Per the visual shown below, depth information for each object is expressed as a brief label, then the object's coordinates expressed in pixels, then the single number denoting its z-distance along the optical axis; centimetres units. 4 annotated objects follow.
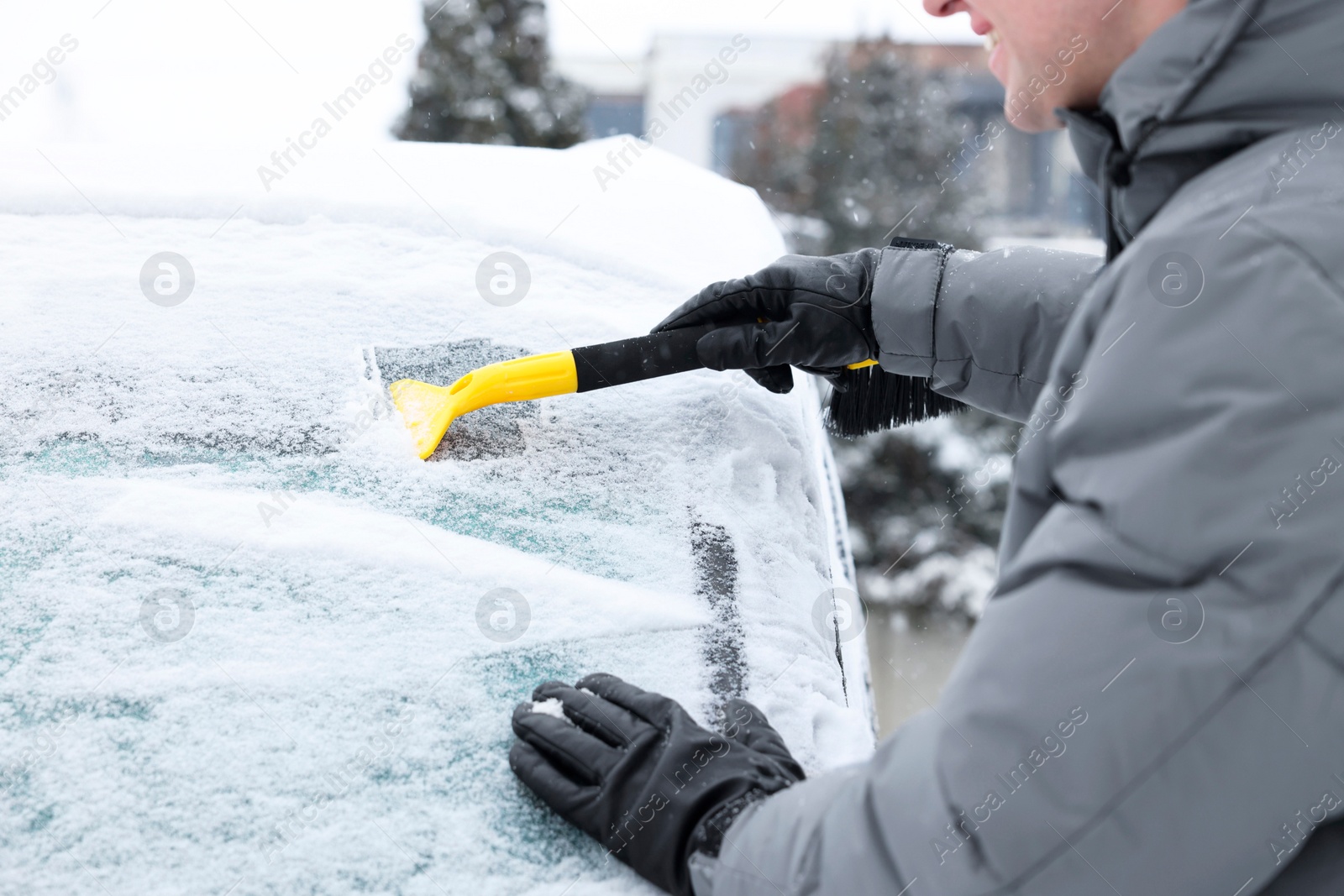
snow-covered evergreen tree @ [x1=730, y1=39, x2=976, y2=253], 778
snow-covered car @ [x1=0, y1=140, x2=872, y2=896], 92
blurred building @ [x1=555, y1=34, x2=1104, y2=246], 981
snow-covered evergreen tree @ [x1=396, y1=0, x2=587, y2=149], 831
